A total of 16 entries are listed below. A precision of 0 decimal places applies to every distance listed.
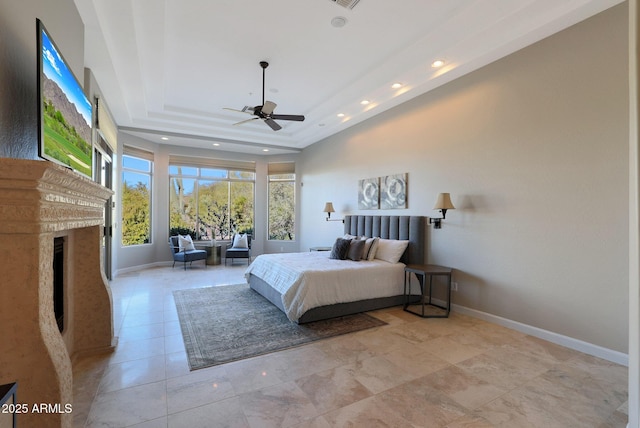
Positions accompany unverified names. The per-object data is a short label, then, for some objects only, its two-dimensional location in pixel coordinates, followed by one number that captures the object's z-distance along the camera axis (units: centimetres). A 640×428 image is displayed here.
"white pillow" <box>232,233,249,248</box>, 771
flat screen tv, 169
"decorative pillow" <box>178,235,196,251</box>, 705
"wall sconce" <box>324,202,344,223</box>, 661
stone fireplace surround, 130
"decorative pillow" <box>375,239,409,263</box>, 461
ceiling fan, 418
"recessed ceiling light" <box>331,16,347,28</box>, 322
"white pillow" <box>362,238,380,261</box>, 476
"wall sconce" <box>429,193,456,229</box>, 401
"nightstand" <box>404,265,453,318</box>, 392
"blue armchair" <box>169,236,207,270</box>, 679
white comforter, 366
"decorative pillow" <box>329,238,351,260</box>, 480
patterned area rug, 291
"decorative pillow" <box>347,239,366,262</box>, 470
